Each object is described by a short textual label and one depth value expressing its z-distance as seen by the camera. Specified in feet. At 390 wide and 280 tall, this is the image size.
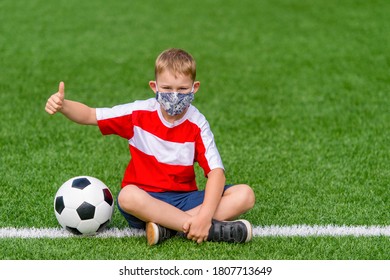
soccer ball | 33.86
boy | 33.27
